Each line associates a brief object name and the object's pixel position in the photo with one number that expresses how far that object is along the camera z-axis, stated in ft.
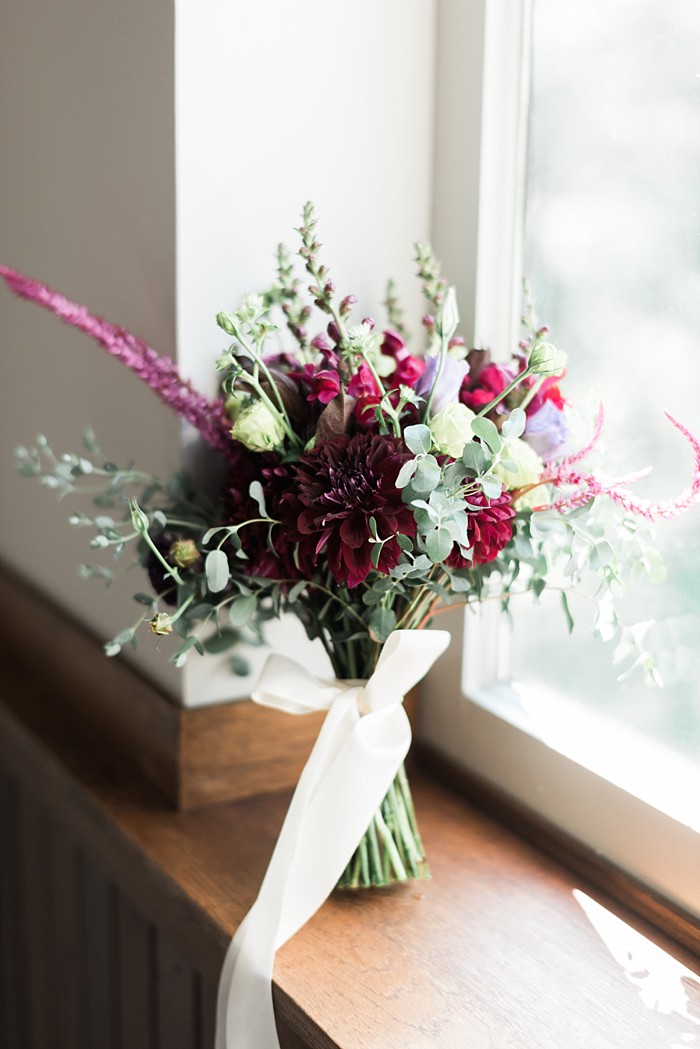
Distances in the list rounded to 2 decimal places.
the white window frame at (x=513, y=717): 2.90
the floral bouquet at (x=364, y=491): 2.39
